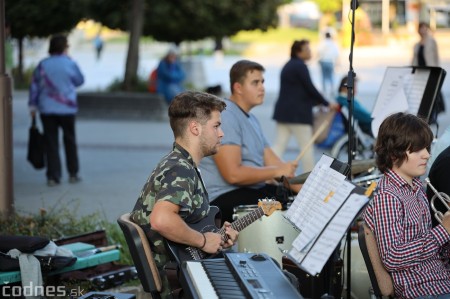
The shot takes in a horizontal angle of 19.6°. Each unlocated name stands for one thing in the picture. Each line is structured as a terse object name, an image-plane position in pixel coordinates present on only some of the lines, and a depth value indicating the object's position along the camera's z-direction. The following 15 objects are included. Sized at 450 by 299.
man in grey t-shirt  8.28
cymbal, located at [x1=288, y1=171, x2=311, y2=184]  7.75
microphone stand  6.43
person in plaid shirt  5.69
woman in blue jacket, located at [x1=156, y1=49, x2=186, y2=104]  25.31
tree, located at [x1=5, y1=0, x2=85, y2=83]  29.22
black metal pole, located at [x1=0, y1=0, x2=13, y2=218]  9.77
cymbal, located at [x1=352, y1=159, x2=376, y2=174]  8.54
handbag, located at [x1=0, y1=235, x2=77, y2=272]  7.44
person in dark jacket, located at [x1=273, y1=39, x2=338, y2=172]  14.62
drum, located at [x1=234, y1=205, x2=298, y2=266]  7.31
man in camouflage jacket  5.71
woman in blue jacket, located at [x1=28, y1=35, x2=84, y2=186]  14.55
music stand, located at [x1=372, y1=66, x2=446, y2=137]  9.20
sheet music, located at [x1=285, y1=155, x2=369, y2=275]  4.59
